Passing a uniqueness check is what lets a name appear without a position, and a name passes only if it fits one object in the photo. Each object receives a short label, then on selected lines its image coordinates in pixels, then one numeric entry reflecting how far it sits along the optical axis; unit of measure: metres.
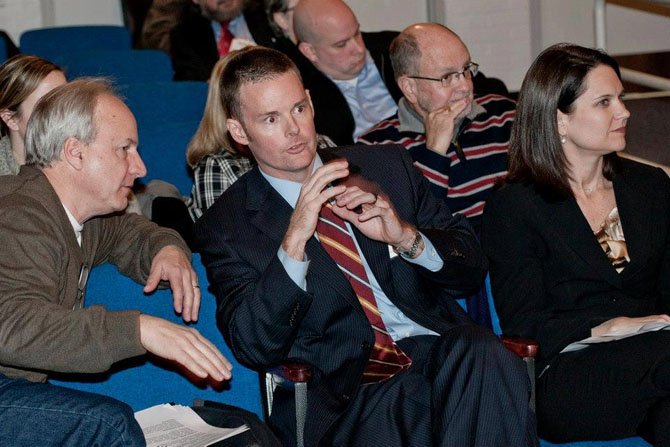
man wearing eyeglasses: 5.68
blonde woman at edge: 5.66
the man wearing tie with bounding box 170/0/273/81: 8.68
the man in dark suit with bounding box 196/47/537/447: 4.02
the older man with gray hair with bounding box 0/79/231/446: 3.52
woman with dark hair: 4.50
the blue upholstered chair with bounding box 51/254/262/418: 4.44
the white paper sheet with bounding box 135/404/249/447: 3.85
